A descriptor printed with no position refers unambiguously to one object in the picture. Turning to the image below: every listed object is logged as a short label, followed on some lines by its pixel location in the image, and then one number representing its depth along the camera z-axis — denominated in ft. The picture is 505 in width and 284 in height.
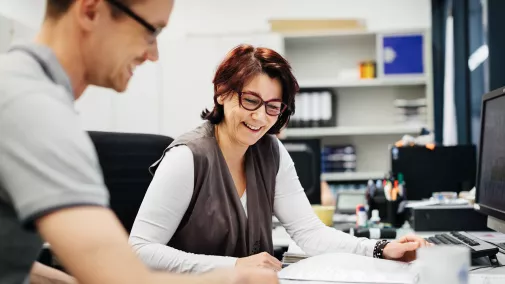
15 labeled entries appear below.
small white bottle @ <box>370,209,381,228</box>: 7.55
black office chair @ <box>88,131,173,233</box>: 7.09
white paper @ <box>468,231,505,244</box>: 5.94
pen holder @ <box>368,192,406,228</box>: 7.70
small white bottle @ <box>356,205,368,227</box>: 7.29
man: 1.92
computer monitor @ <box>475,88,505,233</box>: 5.29
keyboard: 4.66
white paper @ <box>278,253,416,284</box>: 3.84
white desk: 3.95
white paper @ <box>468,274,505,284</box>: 3.95
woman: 4.70
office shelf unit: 14.90
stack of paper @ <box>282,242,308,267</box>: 5.13
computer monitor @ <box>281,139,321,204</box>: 9.38
